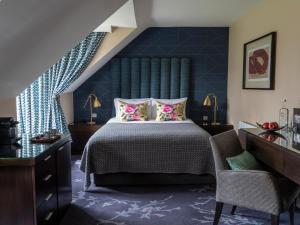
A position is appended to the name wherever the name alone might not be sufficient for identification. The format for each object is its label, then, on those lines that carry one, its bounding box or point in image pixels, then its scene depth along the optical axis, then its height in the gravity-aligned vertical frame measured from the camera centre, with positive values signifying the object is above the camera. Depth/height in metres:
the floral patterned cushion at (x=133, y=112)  4.72 -0.30
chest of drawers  1.85 -0.62
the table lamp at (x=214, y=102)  5.27 -0.13
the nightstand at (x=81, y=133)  5.00 -0.70
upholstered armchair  2.05 -0.72
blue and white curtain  3.45 +0.02
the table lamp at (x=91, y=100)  5.30 -0.11
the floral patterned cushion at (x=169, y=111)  4.72 -0.28
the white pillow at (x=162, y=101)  4.96 -0.13
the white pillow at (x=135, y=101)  4.96 -0.12
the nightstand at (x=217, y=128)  4.98 -0.59
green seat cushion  2.33 -0.57
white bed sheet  4.64 -0.44
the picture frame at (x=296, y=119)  2.69 -0.23
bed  3.29 -0.71
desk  1.92 -0.44
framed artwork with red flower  3.51 +0.45
